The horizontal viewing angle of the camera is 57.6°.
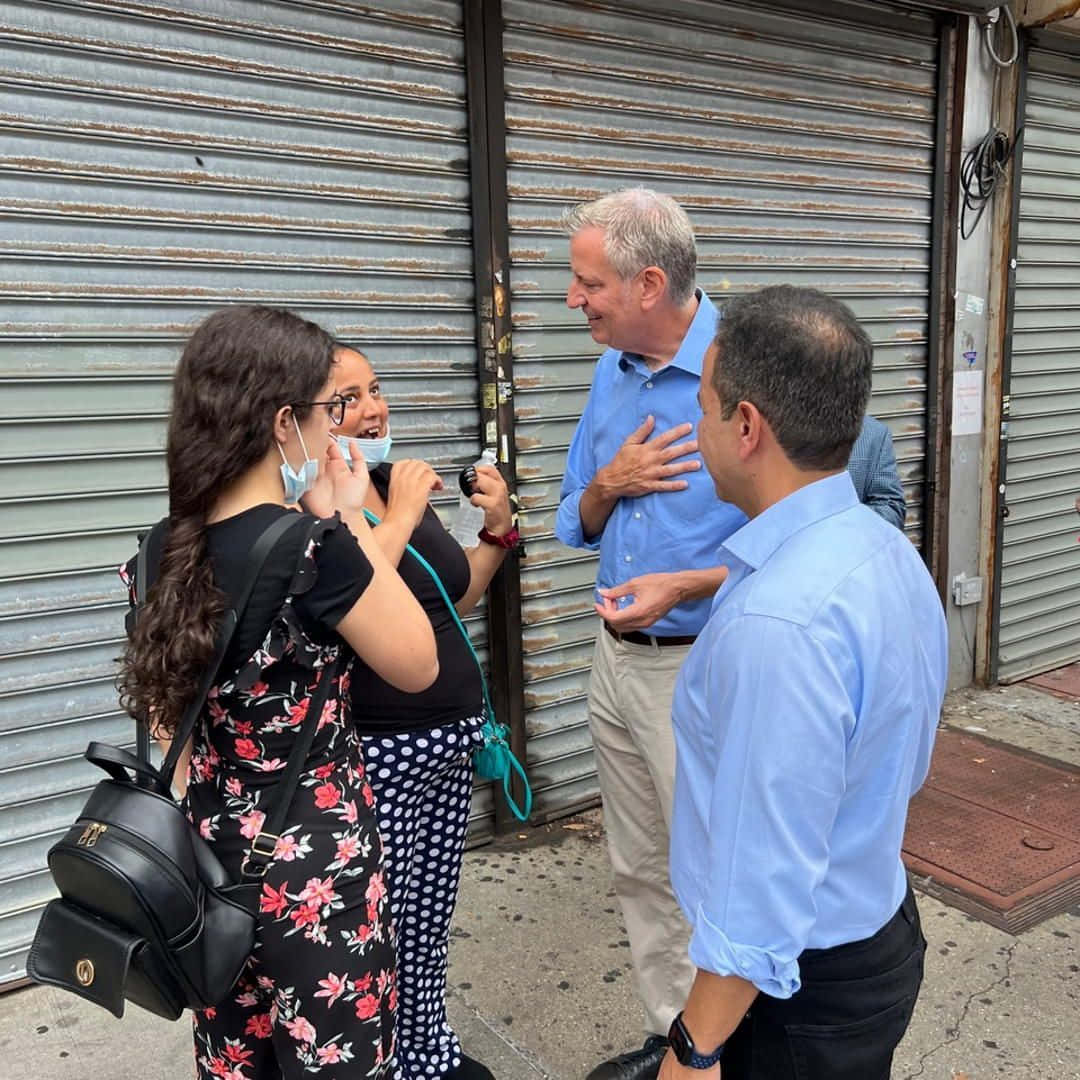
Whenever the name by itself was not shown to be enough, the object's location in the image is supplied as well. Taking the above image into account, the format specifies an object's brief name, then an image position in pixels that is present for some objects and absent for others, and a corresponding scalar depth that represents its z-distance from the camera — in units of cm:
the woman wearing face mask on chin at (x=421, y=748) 223
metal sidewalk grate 367
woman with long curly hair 166
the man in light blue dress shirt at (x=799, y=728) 132
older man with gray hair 246
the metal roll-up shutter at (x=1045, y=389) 560
